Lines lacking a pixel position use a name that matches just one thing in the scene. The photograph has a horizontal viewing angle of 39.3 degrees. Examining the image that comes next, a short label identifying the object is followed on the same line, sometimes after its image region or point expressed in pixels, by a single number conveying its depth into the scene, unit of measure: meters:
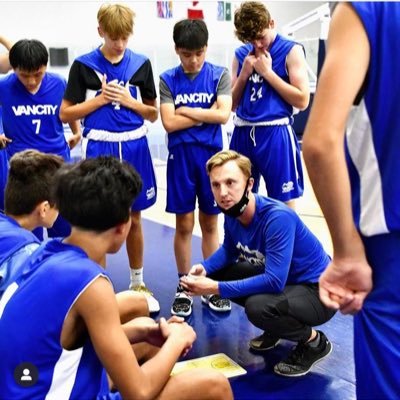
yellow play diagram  2.63
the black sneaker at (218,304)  3.32
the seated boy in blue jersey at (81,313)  1.50
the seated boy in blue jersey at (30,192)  2.24
